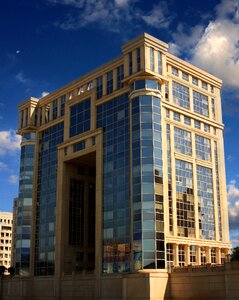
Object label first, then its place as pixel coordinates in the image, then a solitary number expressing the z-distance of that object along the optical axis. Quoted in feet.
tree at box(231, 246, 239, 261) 334.85
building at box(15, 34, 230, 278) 252.83
